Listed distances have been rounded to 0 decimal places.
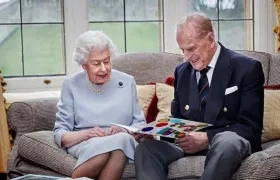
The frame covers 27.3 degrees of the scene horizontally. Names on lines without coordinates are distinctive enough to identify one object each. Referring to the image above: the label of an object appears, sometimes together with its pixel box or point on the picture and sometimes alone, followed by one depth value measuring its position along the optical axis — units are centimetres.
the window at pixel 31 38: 399
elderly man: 262
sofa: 241
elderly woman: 289
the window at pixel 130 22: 413
